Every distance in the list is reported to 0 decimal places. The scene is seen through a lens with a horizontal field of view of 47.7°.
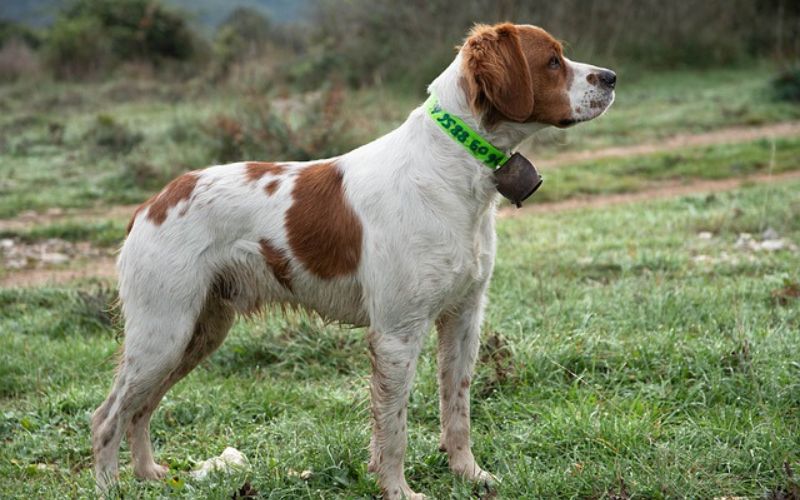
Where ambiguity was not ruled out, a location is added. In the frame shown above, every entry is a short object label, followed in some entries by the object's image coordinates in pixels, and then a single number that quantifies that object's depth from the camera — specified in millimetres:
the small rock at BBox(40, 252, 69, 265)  7656
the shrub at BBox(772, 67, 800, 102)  14539
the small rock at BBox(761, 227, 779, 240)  7035
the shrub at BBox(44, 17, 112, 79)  22156
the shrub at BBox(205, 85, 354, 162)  10211
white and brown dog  3410
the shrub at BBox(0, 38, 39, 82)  22078
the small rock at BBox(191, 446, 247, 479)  3662
